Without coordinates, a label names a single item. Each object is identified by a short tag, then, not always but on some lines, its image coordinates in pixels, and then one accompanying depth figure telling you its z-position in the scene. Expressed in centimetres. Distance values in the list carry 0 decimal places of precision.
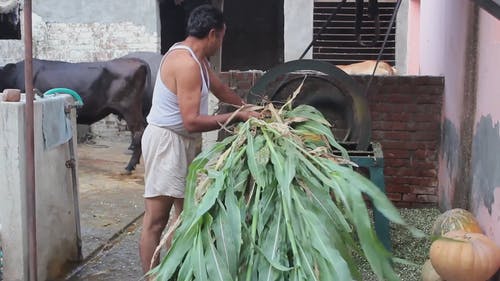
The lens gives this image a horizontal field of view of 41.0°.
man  354
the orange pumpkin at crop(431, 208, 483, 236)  422
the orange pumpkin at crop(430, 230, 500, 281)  369
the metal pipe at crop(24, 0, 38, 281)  359
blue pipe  486
